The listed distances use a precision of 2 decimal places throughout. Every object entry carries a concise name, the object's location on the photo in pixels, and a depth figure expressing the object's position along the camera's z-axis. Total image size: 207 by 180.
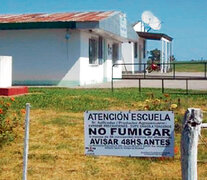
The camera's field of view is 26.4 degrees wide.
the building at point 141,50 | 32.54
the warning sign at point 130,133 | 3.87
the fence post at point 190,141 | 3.72
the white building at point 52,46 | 18.48
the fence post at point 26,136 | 4.07
